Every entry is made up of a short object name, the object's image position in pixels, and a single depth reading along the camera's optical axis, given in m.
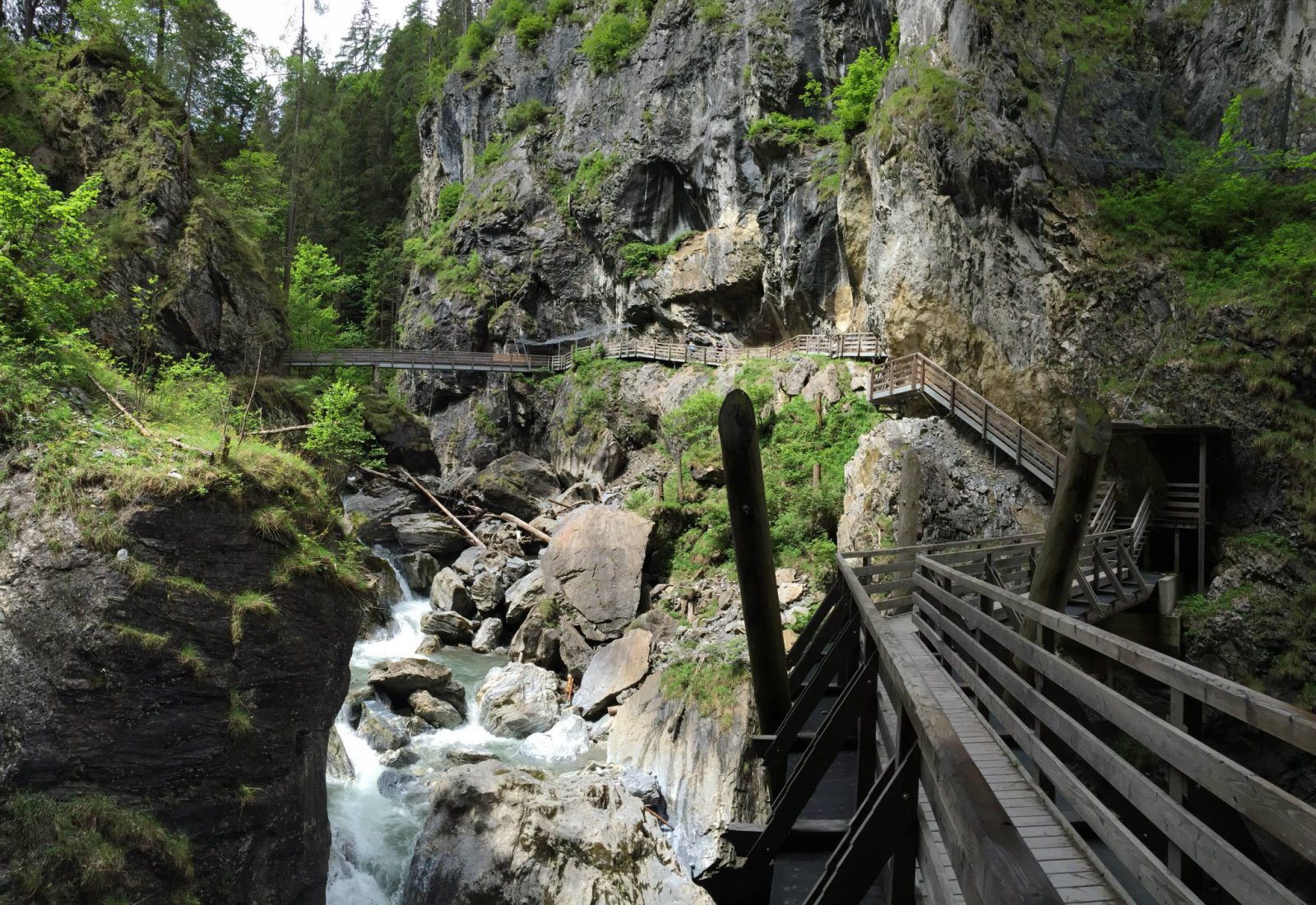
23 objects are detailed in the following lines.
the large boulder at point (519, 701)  14.70
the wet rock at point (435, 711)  14.66
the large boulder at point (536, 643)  17.75
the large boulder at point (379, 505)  25.67
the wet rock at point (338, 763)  12.04
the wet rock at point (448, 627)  19.69
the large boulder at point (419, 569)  22.91
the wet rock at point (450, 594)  21.19
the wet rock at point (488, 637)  19.28
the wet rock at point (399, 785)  11.94
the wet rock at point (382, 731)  13.30
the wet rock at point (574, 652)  16.95
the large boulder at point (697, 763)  11.09
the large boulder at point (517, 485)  29.03
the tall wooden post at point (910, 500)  11.24
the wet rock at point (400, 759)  12.79
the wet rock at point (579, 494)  28.91
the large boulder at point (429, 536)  25.30
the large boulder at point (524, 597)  19.64
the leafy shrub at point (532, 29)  44.72
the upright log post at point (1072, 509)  5.62
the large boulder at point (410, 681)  15.25
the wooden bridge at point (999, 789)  1.49
